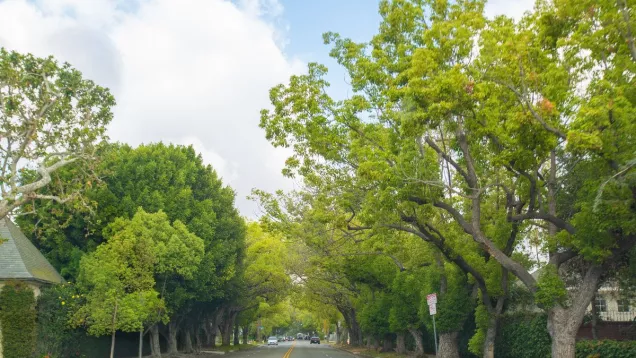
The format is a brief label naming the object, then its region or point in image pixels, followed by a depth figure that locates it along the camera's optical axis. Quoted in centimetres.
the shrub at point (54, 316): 2509
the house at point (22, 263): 2420
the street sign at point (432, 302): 1956
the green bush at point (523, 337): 2033
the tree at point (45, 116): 1775
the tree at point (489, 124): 1300
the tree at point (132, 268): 2412
